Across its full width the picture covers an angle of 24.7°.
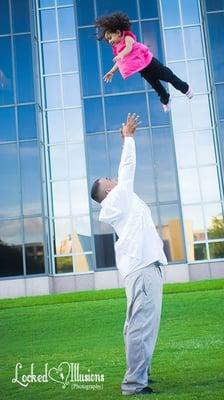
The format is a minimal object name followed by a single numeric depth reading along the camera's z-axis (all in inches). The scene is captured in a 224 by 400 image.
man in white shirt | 193.3
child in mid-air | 208.8
